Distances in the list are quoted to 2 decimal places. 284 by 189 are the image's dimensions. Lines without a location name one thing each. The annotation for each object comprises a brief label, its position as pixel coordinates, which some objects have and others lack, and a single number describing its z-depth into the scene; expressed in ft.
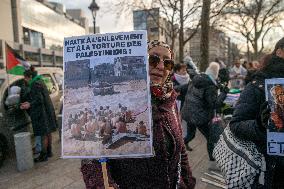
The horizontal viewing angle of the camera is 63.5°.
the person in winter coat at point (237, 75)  30.72
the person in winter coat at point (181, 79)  17.78
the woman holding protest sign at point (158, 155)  4.01
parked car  14.55
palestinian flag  15.65
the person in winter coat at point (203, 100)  13.16
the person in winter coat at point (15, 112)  14.90
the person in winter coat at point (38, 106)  14.81
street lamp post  31.22
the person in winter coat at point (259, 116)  4.84
